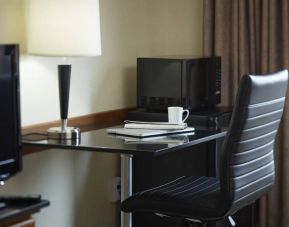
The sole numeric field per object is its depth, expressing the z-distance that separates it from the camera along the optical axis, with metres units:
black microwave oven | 3.31
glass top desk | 2.50
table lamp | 2.70
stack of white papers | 2.88
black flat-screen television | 2.27
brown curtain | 3.54
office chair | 2.48
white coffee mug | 2.98
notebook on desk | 2.76
